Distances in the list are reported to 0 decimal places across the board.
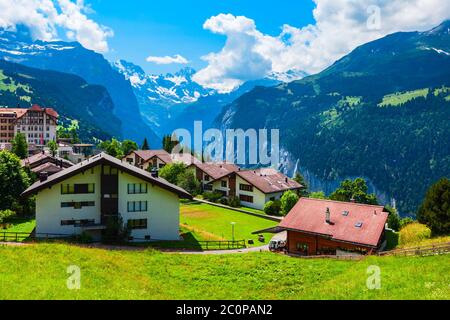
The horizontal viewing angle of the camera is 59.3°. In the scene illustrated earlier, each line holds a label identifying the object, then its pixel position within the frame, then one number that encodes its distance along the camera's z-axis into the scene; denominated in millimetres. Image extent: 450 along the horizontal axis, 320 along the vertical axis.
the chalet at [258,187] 86938
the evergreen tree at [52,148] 120562
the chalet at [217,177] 93988
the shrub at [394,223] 65250
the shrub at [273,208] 79062
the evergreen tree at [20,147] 104812
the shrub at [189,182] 94500
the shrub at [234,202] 87938
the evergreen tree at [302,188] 99438
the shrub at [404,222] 66925
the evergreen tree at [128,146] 155125
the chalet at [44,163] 72625
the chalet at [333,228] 44938
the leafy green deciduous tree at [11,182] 55406
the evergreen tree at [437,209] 44375
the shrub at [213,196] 91688
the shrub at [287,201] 75250
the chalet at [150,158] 117812
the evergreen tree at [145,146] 159012
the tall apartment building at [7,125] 185075
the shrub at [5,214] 50906
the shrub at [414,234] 47938
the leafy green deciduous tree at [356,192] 97562
